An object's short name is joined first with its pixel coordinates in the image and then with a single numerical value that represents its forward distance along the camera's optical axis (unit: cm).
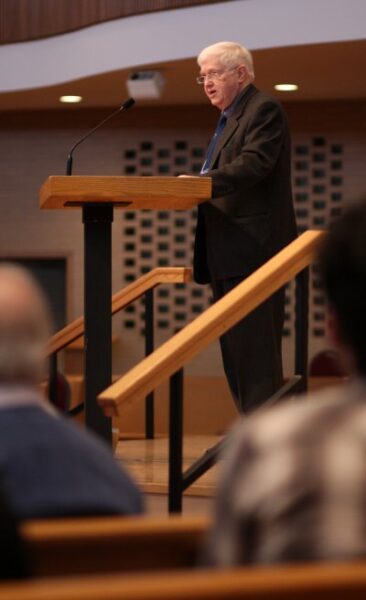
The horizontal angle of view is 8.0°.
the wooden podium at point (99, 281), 893
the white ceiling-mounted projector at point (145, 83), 1463
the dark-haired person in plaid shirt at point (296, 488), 463
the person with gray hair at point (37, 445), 568
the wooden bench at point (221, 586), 401
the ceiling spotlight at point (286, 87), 1579
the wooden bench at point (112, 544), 524
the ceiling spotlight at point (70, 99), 1682
